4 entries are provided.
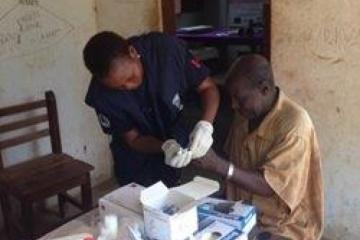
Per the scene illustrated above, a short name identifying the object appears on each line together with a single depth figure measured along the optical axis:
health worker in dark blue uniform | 1.54
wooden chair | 2.18
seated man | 1.34
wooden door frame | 2.95
